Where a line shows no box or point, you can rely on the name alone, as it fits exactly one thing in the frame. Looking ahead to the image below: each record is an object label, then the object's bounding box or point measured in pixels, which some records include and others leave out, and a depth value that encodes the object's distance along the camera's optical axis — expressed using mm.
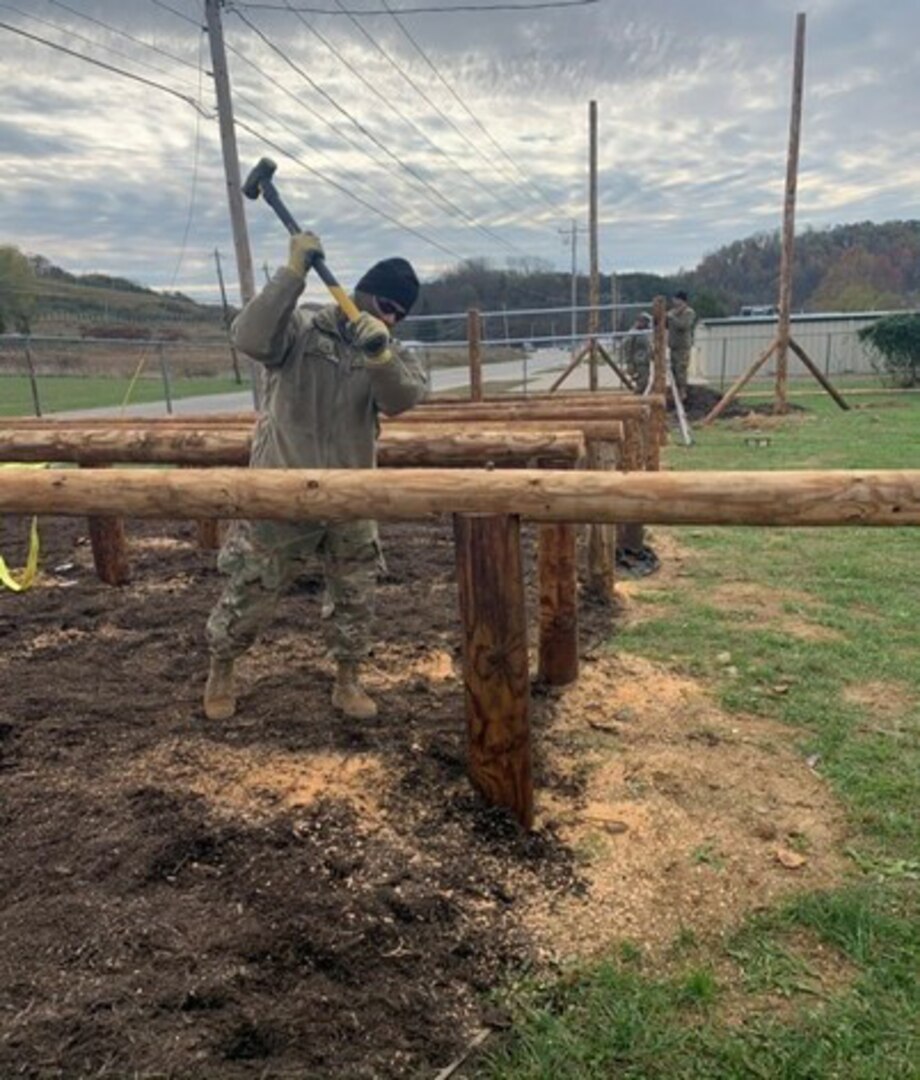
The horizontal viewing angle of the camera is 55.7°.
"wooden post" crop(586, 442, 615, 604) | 5180
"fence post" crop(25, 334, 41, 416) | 14344
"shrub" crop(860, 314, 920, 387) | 22812
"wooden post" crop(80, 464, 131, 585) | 5402
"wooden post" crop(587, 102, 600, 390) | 19797
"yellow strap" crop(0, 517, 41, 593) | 4319
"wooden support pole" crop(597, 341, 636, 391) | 15695
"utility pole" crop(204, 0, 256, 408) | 11625
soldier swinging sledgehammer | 2883
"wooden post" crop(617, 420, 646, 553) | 6043
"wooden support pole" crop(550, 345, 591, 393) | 16312
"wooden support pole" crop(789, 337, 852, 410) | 16125
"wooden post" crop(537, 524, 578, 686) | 3846
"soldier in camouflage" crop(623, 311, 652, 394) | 15641
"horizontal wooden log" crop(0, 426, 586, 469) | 3355
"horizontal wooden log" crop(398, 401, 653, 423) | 5258
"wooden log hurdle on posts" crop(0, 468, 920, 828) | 2166
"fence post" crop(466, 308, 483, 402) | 10852
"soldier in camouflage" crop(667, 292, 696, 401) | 14648
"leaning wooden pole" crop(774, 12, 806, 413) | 15352
